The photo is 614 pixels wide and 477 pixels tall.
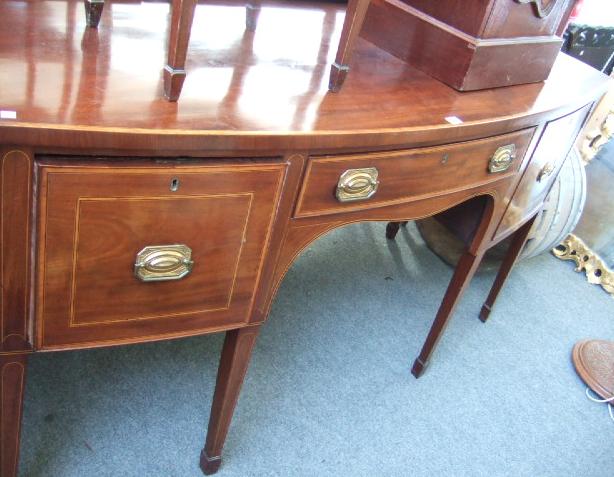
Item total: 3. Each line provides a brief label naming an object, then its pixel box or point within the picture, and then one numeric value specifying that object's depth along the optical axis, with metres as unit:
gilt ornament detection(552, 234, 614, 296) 2.09
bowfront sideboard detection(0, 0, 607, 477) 0.68
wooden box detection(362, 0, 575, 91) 1.08
